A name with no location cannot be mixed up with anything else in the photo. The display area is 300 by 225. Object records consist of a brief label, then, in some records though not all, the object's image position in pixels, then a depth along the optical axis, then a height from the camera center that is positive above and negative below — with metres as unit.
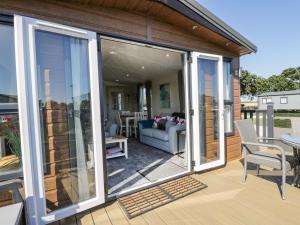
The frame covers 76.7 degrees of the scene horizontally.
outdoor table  2.48 -0.72
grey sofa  4.34 -0.76
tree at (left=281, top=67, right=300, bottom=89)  29.34 +4.17
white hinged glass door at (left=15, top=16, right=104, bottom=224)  1.73 -0.06
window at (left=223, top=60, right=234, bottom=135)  3.69 +0.12
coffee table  4.03 -0.80
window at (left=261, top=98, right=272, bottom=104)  21.34 +0.24
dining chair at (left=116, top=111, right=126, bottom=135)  6.29 -0.51
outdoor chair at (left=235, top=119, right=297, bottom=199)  2.29 -0.72
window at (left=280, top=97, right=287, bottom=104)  20.62 +0.15
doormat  2.15 -1.14
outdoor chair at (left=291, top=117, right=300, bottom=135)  2.85 -0.38
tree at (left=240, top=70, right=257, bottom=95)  22.80 +2.41
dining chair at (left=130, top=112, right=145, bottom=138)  7.19 -0.48
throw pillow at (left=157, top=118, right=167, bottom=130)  5.11 -0.49
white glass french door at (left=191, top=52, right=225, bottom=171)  3.03 -0.11
